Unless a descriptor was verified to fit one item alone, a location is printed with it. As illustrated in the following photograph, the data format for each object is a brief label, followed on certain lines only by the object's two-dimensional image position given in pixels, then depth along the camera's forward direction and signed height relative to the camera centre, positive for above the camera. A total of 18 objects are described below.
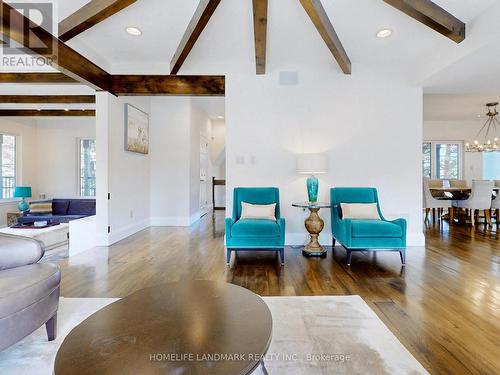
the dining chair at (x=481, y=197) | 5.45 -0.27
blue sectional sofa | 6.07 -0.56
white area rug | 1.45 -0.98
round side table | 3.66 -0.65
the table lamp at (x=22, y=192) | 5.93 -0.21
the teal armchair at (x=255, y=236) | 3.25 -0.63
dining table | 5.98 -0.22
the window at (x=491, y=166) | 8.49 +0.55
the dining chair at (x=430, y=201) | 6.02 -0.39
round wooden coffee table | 0.92 -0.62
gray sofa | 1.39 -0.59
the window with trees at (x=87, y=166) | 7.21 +0.43
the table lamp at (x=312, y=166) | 3.73 +0.23
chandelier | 6.82 +1.54
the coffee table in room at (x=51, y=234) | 4.33 -0.85
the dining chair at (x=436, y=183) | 7.27 +0.01
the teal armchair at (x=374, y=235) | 3.23 -0.62
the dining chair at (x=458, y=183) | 7.34 +0.01
